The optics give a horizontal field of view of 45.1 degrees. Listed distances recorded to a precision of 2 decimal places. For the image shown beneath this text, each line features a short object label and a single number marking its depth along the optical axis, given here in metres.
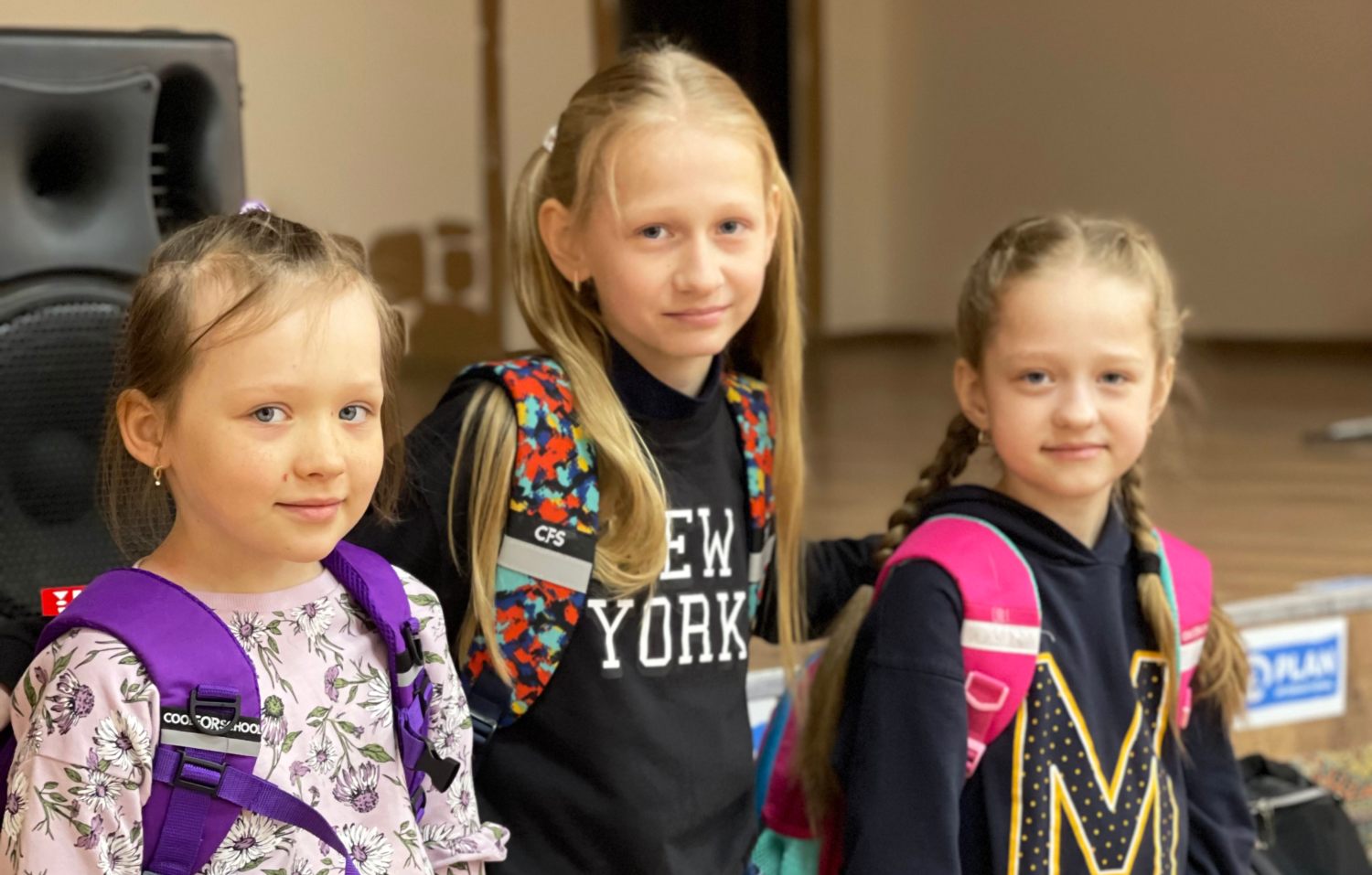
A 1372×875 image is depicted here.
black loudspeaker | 1.60
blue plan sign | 2.67
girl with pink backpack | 1.66
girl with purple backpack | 1.18
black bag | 2.30
